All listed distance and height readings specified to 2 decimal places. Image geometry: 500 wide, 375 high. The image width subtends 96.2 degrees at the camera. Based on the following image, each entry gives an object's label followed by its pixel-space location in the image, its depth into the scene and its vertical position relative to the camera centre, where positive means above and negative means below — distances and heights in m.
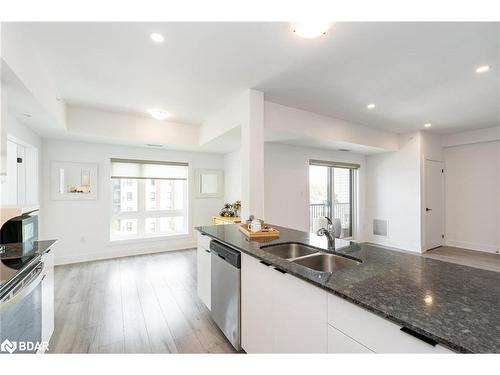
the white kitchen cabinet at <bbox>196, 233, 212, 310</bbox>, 2.27 -0.86
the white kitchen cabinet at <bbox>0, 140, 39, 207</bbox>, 2.97 +0.21
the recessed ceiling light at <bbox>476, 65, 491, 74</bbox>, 2.35 +1.27
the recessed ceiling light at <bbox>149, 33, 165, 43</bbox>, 1.86 +1.28
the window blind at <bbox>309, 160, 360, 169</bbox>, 5.02 +0.58
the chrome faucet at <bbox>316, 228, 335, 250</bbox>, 1.75 -0.38
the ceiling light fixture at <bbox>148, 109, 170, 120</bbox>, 3.61 +1.25
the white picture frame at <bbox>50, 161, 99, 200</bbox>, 3.96 +0.17
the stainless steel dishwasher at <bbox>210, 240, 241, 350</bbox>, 1.76 -0.86
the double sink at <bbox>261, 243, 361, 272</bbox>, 1.57 -0.52
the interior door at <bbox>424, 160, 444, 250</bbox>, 4.88 -0.37
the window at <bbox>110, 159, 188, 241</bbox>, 4.58 -0.20
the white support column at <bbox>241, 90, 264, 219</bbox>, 2.86 +0.42
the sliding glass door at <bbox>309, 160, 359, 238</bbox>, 5.20 -0.06
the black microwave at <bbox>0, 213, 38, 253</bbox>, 1.66 -0.31
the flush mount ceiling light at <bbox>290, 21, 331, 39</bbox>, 1.67 +1.22
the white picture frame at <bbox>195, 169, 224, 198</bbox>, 5.29 +0.15
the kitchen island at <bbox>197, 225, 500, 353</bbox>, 0.72 -0.45
